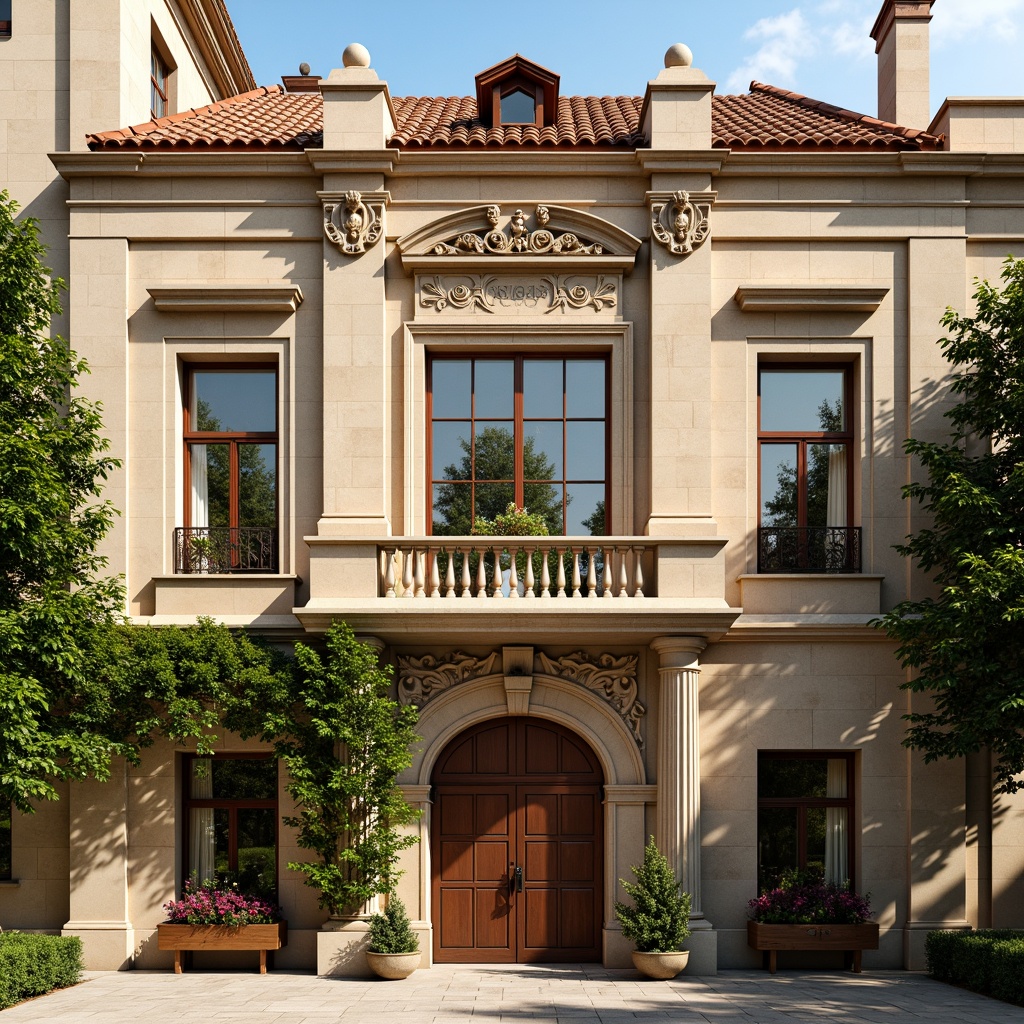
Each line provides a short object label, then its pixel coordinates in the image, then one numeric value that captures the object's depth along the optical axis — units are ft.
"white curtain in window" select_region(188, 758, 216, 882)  54.13
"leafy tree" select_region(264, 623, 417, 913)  49.88
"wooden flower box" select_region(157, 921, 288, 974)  50.96
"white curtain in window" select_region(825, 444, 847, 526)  56.44
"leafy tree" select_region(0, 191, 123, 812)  45.37
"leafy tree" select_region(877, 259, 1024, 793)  47.52
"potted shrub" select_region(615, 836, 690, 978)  48.88
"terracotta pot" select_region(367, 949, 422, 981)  49.01
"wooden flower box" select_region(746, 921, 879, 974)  50.96
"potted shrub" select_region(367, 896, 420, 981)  49.08
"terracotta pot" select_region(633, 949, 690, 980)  48.80
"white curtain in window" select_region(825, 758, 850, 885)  54.13
